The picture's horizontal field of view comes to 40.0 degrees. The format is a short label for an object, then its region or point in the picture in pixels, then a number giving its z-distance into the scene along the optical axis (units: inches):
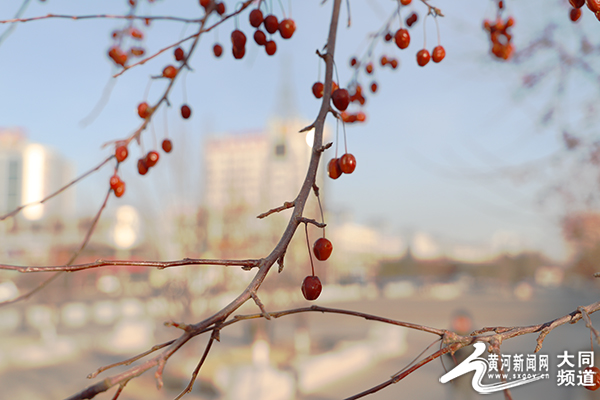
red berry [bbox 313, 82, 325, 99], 18.2
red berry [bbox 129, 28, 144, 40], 23.2
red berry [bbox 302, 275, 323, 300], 14.3
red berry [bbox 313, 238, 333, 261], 14.6
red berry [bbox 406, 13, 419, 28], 21.7
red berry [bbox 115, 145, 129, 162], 18.1
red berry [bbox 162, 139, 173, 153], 21.0
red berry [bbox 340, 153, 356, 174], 15.2
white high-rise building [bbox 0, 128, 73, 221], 1447.2
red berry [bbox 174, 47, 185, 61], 20.7
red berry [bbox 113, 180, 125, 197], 18.5
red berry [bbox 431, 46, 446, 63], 19.8
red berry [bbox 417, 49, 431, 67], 20.1
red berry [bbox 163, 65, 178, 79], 19.1
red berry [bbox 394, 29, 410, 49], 18.9
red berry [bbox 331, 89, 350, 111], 15.2
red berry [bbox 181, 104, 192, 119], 20.3
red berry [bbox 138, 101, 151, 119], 19.0
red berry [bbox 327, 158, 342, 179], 15.5
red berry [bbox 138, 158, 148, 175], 19.4
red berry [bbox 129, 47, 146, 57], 23.2
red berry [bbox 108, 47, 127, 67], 22.1
